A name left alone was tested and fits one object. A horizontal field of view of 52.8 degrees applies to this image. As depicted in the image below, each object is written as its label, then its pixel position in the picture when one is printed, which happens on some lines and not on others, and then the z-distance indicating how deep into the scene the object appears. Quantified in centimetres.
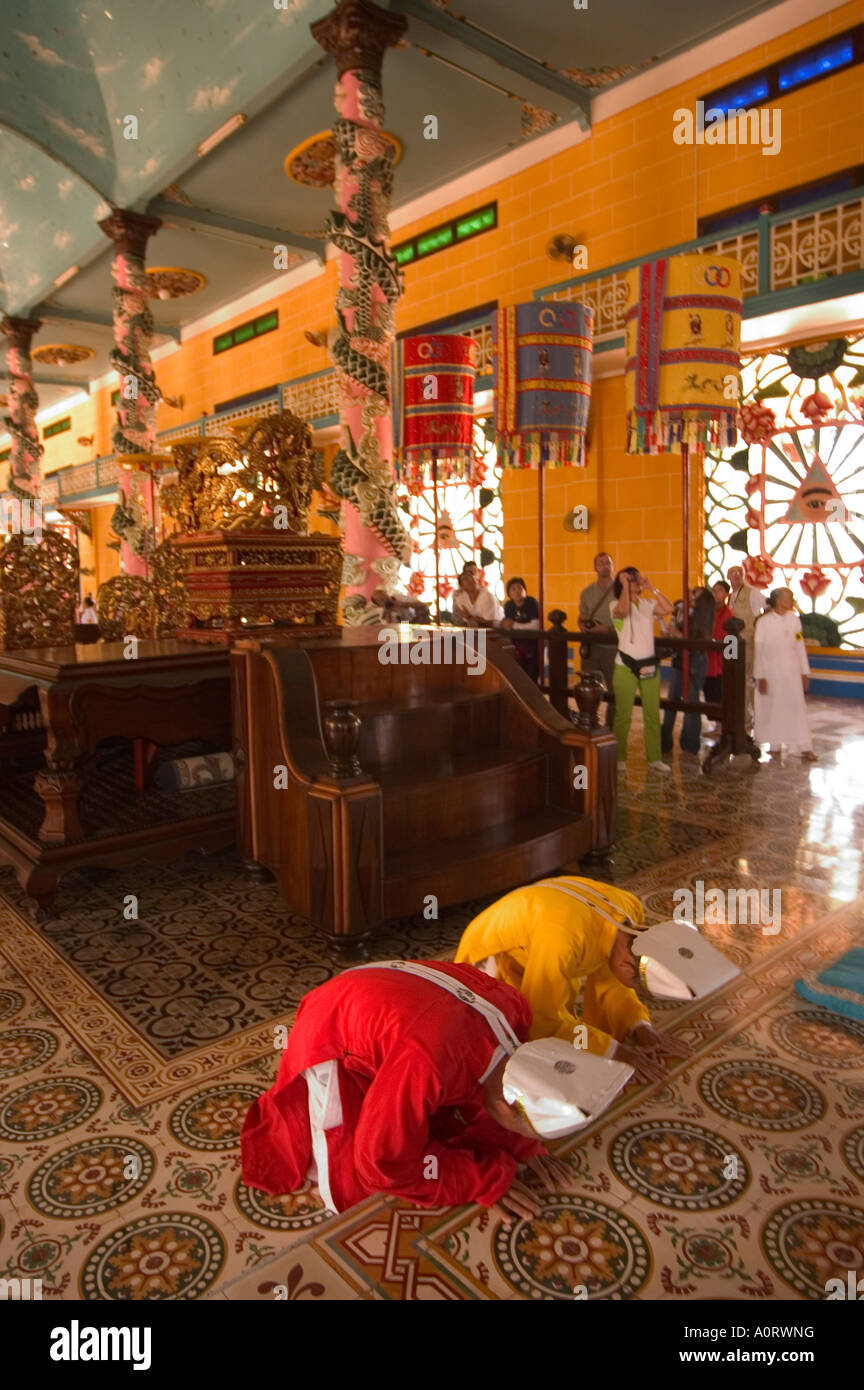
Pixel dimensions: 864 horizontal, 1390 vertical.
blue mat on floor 243
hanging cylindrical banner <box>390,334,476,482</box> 707
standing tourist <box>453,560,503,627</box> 754
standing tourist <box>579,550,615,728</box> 673
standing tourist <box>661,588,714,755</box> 616
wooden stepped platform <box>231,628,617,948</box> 280
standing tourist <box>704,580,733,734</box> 643
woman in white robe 591
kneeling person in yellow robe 202
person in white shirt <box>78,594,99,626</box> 1246
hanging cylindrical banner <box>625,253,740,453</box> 564
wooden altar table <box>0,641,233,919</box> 328
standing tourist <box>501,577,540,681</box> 787
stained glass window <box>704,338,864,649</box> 818
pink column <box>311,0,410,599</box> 673
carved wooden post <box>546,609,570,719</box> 618
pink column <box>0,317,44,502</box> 1523
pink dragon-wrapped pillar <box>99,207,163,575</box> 1092
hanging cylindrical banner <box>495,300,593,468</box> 655
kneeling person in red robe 163
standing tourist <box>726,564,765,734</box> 664
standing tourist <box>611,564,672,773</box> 571
